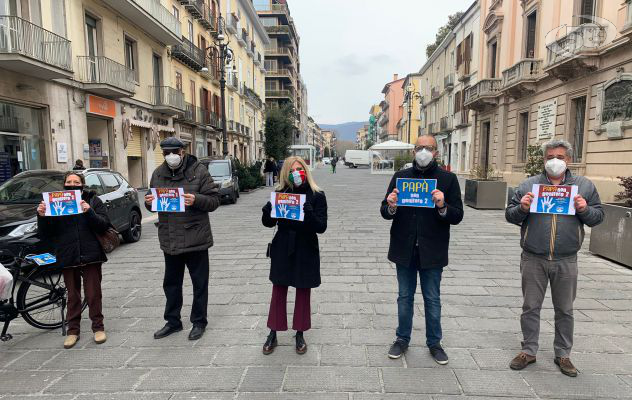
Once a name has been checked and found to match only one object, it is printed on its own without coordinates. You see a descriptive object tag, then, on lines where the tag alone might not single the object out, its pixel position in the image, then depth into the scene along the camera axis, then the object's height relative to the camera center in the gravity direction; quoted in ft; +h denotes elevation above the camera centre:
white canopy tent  106.93 -1.06
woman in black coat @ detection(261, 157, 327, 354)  11.31 -2.74
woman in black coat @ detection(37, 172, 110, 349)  12.16 -2.91
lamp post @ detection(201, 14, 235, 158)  69.46 +12.96
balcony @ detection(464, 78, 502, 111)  72.70 +12.03
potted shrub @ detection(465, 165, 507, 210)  44.01 -4.23
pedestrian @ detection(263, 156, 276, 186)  84.69 -3.01
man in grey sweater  10.30 -2.45
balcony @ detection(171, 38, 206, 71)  77.10 +20.98
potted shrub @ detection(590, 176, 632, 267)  20.67 -4.23
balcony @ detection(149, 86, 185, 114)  69.36 +10.36
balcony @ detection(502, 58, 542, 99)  58.18 +12.12
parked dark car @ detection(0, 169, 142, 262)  17.72 -2.71
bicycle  12.43 -4.72
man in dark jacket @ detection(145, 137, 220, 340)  12.48 -2.40
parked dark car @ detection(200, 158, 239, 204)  50.91 -2.73
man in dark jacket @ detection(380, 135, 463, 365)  10.90 -2.32
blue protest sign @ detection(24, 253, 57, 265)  12.42 -3.26
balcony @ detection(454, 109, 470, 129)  99.36 +9.89
